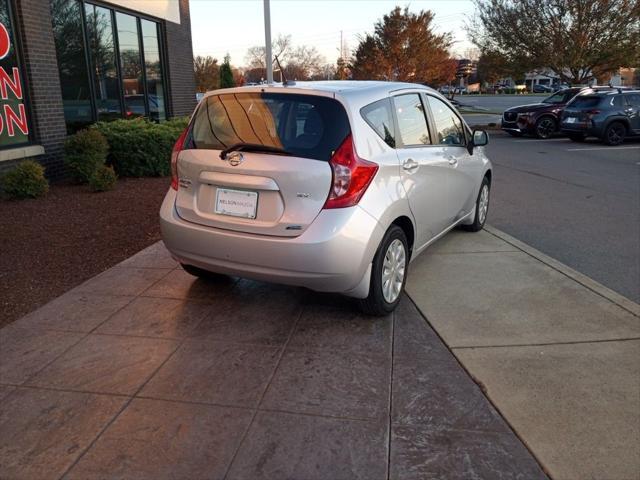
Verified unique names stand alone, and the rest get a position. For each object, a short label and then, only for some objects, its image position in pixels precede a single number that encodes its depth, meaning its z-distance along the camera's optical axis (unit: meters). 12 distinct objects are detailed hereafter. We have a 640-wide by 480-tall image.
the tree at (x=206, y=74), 42.19
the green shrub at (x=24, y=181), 8.00
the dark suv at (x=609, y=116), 17.42
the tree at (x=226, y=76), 33.56
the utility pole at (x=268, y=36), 14.66
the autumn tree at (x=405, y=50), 33.47
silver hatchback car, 3.73
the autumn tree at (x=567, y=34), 21.75
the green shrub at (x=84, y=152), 8.94
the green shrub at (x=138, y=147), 9.99
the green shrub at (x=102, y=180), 8.70
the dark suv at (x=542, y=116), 19.67
